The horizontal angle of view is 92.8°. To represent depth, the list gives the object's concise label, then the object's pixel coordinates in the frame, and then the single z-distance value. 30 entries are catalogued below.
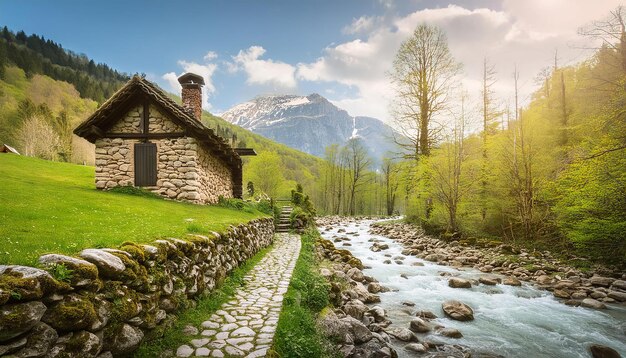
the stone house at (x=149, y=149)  12.88
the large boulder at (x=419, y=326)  6.71
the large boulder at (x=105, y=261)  3.25
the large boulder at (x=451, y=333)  6.49
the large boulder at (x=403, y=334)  6.23
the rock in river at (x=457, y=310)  7.41
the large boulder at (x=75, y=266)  2.87
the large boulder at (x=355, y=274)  10.09
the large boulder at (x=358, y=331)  5.47
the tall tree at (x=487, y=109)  19.88
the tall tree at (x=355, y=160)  44.56
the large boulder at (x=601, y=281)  9.02
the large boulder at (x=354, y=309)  6.75
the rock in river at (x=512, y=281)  9.92
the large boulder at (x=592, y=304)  7.82
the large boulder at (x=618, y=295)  8.09
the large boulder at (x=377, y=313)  7.09
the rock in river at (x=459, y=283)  9.85
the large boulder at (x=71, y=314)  2.61
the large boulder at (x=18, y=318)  2.21
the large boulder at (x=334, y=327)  5.25
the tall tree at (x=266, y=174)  37.09
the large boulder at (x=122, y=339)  3.16
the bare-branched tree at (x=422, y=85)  19.61
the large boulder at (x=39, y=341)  2.37
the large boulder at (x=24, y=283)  2.29
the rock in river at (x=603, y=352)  5.66
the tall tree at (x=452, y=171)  16.41
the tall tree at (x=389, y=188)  45.17
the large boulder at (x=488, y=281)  10.08
